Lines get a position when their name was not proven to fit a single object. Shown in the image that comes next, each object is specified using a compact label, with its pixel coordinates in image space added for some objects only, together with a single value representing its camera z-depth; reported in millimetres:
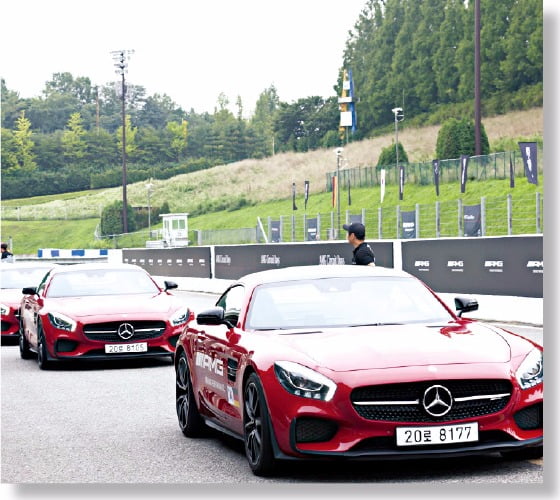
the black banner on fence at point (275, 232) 52312
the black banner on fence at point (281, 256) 28422
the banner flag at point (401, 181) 63500
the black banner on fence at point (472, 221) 32094
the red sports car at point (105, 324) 15586
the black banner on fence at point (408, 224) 37656
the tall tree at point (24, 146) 141500
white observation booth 85375
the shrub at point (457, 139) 73250
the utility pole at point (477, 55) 45900
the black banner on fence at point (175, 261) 41719
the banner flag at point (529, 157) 41791
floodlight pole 87688
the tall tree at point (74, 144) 146375
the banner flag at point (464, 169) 55375
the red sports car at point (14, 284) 21266
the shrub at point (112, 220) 103938
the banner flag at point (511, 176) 54784
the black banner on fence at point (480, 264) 21562
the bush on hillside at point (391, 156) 82438
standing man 13633
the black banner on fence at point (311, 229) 48503
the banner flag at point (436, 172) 58938
